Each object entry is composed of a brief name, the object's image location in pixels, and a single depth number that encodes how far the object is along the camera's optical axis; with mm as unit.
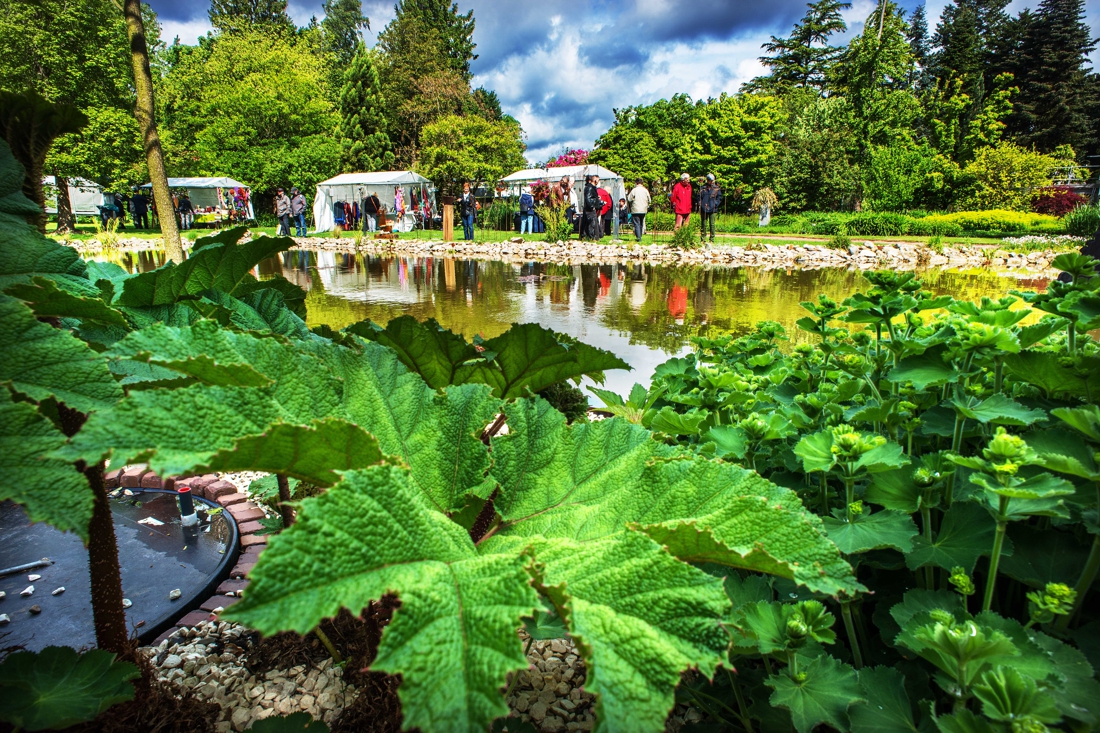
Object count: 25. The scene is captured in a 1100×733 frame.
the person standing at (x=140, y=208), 32000
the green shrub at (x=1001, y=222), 24156
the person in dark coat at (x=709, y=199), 18766
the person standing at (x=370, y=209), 26734
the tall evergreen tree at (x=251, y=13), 52281
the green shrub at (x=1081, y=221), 20359
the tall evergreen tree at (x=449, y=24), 53794
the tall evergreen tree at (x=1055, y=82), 46344
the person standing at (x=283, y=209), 24447
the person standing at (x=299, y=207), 25062
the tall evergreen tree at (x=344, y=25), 61031
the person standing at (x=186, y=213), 32156
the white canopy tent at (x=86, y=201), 43625
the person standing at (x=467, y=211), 20719
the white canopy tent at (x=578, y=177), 25562
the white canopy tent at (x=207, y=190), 35469
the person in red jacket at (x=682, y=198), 18750
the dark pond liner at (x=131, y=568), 1836
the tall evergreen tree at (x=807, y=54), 50000
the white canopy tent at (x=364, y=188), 29859
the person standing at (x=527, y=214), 24455
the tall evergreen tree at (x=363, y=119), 41688
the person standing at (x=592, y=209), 19328
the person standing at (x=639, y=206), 19422
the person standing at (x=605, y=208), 20688
